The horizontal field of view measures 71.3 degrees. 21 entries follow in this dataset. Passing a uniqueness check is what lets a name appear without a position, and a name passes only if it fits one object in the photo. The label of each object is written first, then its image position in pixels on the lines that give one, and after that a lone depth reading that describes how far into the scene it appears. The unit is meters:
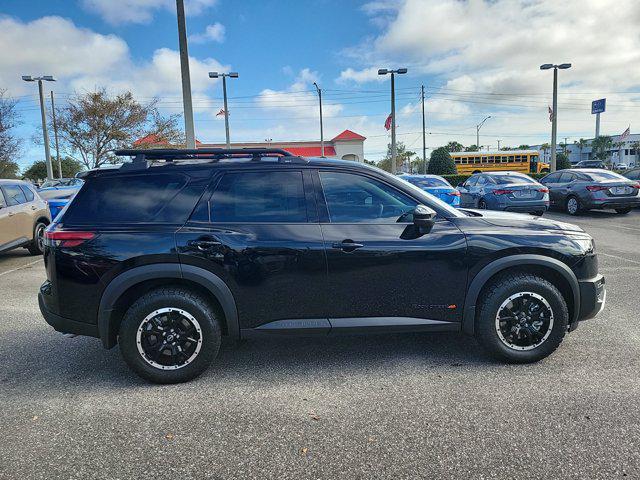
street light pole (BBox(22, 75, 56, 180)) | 25.09
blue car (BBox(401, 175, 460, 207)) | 10.89
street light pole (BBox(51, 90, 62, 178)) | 29.59
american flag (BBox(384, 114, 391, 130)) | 29.23
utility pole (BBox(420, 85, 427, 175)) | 46.47
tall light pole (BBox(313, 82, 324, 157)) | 35.26
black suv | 3.40
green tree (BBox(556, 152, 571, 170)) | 36.97
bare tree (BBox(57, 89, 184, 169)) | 29.03
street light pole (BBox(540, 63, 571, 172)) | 22.73
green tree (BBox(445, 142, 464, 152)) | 92.89
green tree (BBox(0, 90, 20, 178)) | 26.61
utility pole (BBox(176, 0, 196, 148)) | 9.70
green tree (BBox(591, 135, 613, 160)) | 87.19
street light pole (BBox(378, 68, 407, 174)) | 24.22
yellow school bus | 42.81
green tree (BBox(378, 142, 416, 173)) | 68.15
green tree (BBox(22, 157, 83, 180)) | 62.44
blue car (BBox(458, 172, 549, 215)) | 12.72
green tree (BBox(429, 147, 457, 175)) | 40.38
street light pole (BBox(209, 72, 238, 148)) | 24.12
